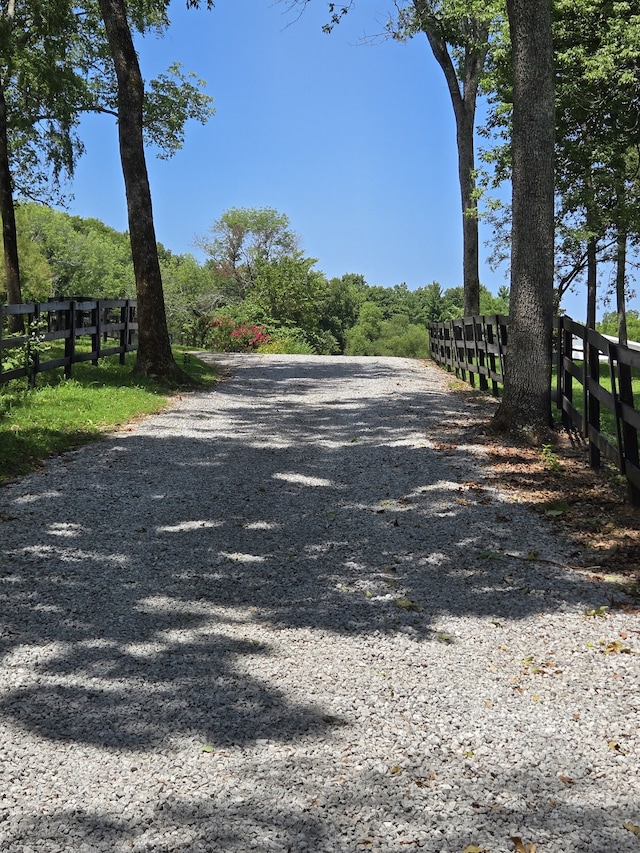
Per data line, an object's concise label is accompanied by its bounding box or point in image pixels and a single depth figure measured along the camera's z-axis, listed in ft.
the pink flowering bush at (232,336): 103.65
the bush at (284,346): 100.17
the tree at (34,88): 59.21
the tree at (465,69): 63.57
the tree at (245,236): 223.51
